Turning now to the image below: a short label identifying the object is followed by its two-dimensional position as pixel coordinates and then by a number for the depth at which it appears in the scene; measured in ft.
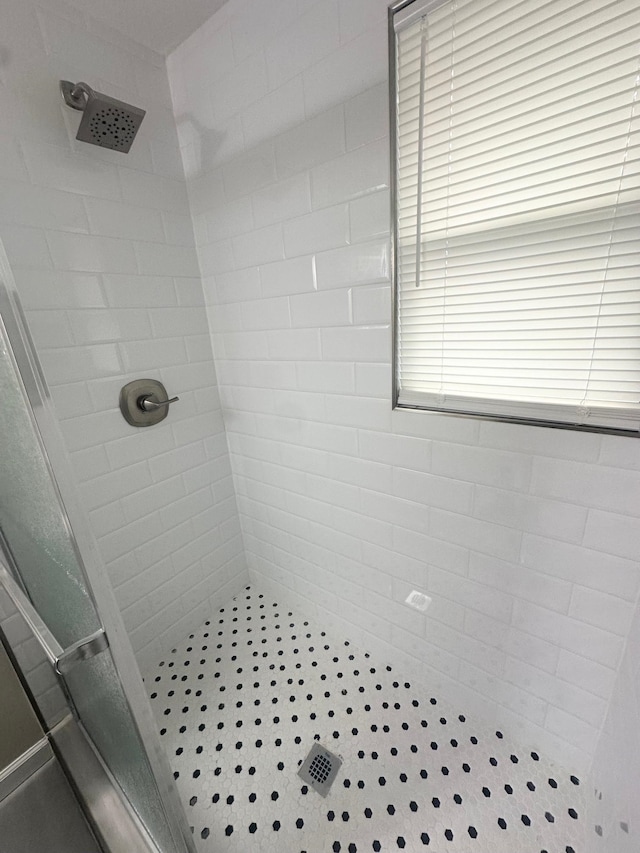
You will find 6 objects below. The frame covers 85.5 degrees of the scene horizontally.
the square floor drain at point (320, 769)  3.53
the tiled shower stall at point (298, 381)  2.97
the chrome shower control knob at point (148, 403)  4.24
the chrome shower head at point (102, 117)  3.06
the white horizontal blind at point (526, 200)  2.19
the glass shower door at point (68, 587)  1.63
